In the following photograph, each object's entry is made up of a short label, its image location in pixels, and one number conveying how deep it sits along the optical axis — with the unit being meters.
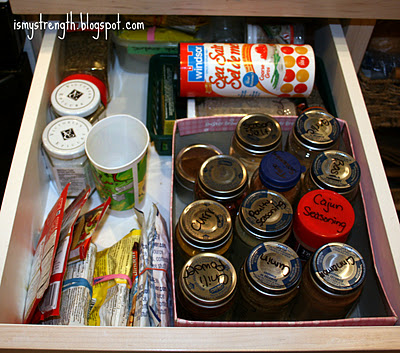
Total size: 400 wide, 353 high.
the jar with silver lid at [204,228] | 0.67
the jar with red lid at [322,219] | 0.68
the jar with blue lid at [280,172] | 0.72
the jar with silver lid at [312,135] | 0.79
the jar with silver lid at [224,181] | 0.73
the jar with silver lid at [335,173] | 0.74
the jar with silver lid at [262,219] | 0.68
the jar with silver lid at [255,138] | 0.79
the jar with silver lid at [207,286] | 0.61
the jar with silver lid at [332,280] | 0.63
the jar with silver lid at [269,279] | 0.62
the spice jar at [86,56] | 1.00
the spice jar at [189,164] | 0.84
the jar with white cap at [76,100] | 0.89
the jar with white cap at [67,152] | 0.83
